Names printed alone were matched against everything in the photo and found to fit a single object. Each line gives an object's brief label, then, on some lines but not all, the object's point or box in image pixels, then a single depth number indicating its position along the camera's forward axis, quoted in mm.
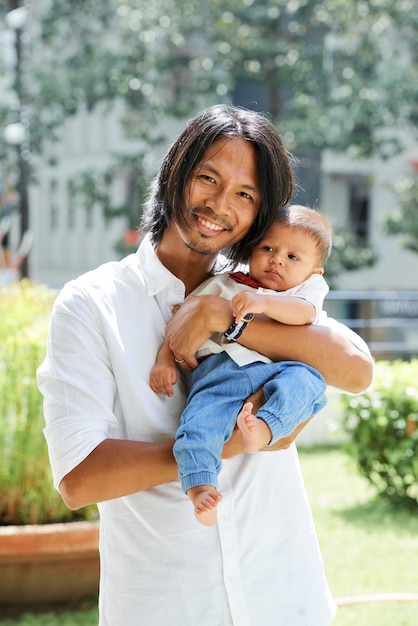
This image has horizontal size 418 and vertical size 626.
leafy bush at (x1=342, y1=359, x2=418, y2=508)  6105
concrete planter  4113
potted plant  4273
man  1806
